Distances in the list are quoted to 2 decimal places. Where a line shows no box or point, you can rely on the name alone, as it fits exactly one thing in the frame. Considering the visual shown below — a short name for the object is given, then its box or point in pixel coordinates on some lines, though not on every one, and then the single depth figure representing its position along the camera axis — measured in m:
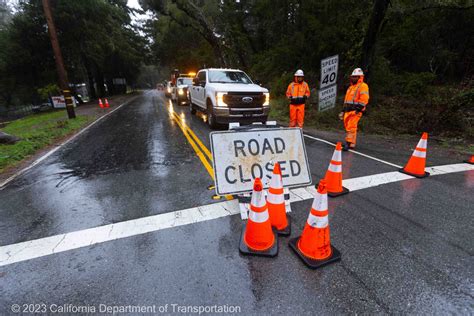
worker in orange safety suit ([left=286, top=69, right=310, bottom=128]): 7.30
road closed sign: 3.19
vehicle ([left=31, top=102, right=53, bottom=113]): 28.69
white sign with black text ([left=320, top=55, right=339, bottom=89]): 7.96
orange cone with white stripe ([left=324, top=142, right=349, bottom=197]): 3.65
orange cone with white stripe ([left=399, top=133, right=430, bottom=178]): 4.36
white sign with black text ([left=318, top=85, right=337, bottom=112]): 8.41
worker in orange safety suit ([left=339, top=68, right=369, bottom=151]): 5.79
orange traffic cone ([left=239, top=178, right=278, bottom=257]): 2.48
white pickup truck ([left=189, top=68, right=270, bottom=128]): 7.67
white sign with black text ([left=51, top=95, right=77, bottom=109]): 19.48
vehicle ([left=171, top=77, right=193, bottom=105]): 16.73
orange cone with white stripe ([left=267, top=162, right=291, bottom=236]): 2.77
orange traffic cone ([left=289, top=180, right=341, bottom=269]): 2.34
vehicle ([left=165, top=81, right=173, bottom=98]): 22.36
